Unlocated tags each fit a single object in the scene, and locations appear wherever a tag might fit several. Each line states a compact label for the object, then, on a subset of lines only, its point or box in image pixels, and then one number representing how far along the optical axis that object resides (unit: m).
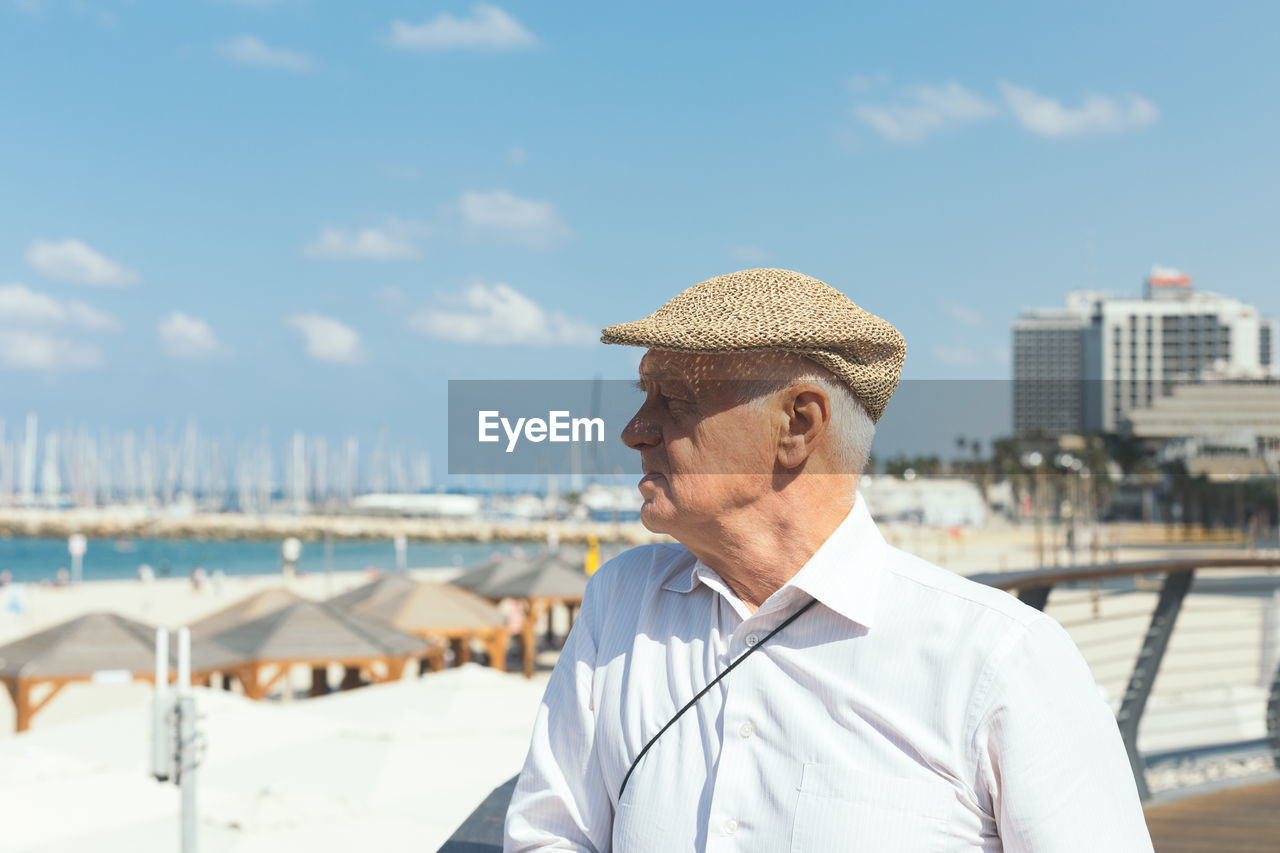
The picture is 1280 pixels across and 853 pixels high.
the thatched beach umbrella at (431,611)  16.39
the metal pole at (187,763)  4.09
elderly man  1.04
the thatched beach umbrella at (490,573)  20.39
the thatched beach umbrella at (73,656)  11.52
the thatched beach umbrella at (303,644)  12.89
